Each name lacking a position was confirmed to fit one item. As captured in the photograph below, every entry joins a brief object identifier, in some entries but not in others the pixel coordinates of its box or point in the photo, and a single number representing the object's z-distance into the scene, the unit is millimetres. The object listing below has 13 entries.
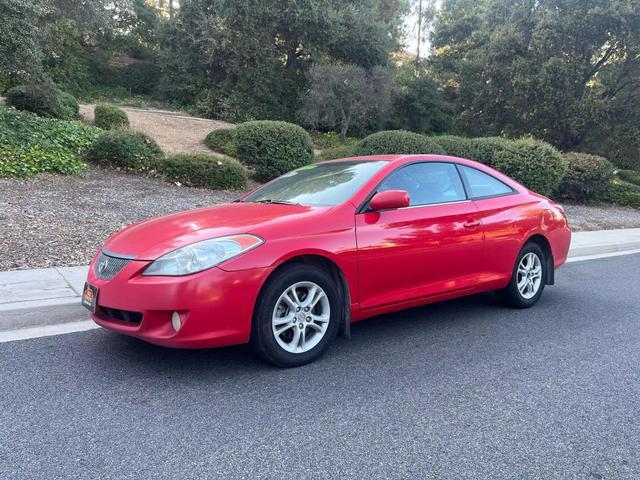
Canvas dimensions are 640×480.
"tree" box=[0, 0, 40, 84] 11492
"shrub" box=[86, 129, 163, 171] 11766
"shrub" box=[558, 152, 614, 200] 16016
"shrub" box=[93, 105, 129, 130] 16531
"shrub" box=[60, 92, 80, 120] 16095
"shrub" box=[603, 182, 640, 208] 17591
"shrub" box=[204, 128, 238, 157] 17484
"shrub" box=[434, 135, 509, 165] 14359
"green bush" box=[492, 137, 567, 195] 14070
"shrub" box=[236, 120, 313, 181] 12664
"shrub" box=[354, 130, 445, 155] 12867
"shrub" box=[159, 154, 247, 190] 11539
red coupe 3527
